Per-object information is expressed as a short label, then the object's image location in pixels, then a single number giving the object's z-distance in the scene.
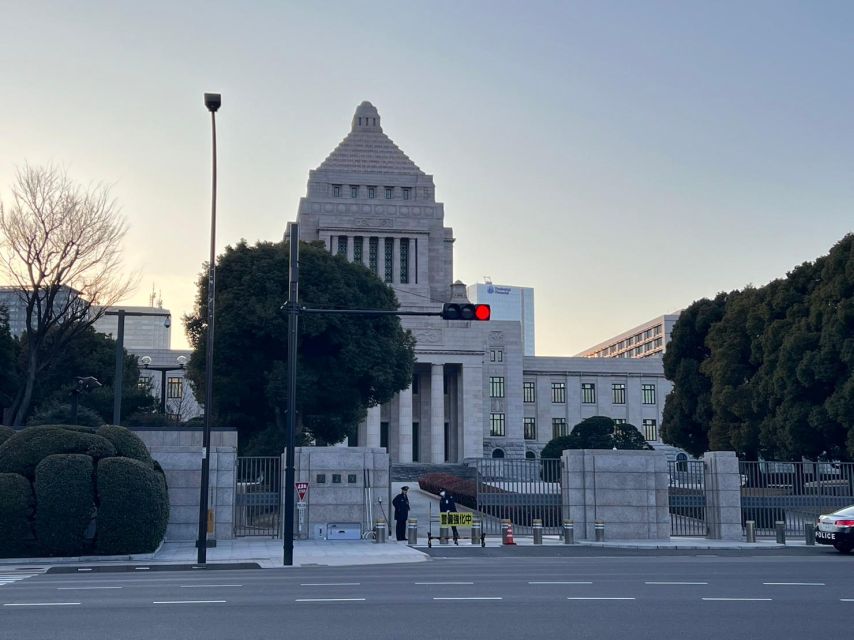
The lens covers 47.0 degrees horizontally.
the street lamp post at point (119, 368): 31.56
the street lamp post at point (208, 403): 23.61
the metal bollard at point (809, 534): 29.42
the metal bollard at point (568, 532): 29.33
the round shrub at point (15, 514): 24.30
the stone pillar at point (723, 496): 31.33
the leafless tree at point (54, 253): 35.91
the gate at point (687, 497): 31.95
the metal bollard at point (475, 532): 29.27
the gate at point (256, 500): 30.72
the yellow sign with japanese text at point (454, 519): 28.83
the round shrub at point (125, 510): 25.03
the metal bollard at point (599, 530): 29.44
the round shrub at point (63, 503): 24.48
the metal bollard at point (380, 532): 28.98
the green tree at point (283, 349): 51.79
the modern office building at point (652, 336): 179.88
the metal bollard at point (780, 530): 29.53
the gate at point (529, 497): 32.09
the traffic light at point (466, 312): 21.36
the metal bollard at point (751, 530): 30.27
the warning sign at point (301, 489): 26.48
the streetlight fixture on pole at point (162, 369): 37.97
